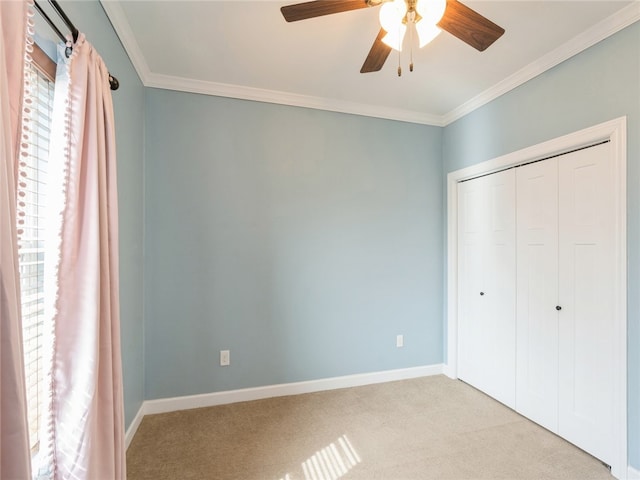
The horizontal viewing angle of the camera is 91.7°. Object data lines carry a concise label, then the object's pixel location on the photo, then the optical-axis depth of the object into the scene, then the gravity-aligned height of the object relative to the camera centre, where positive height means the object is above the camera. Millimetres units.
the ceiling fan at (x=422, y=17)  1244 +924
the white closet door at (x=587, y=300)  1818 -406
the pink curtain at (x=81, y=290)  1107 -194
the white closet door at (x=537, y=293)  2148 -416
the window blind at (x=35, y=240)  1109 -3
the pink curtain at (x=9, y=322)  710 -194
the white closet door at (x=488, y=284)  2477 -418
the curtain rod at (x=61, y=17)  1009 +778
